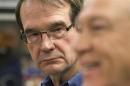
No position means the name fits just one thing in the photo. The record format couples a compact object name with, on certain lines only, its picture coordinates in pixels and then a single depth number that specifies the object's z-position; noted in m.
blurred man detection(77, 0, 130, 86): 1.30
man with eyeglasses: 1.99
